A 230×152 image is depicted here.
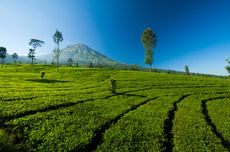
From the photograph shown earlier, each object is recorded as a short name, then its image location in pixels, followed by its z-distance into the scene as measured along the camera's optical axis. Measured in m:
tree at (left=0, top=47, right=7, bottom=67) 69.97
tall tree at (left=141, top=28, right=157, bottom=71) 51.58
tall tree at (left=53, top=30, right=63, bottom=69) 51.17
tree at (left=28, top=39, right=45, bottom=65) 68.25
